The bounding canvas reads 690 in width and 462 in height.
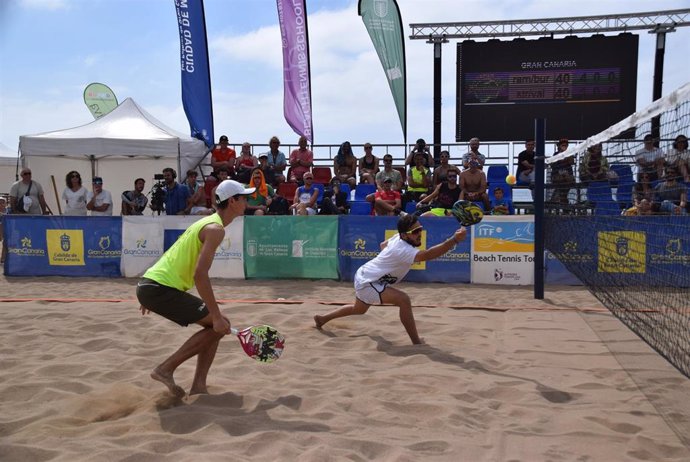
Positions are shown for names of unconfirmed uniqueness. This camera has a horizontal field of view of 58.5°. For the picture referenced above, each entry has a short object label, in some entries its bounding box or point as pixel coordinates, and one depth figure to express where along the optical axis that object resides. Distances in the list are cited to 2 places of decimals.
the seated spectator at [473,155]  13.02
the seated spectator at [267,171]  13.40
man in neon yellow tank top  4.11
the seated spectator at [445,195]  11.76
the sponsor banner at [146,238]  11.15
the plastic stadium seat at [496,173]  13.77
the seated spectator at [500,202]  11.55
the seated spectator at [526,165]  13.06
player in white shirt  5.88
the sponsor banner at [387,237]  10.45
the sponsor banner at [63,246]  11.23
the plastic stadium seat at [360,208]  12.74
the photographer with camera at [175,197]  12.31
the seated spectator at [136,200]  12.98
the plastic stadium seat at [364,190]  13.18
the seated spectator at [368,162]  13.90
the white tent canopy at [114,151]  13.34
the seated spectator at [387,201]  11.71
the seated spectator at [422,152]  13.41
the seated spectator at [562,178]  8.52
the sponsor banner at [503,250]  10.23
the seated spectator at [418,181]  12.84
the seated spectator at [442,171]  12.84
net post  8.27
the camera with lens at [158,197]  13.20
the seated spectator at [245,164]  13.29
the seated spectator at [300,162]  13.82
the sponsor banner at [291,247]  10.75
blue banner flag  14.42
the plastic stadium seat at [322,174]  14.29
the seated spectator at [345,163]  13.89
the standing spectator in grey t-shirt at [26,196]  12.46
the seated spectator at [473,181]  11.84
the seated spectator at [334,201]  12.02
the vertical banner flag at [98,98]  24.81
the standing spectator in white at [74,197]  12.38
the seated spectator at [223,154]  13.99
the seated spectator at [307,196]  12.02
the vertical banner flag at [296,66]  14.84
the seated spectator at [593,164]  7.73
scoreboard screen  14.89
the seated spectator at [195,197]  12.21
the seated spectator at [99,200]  12.42
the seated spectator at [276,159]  13.76
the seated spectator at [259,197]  12.10
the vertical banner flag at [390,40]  14.48
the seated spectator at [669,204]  9.62
